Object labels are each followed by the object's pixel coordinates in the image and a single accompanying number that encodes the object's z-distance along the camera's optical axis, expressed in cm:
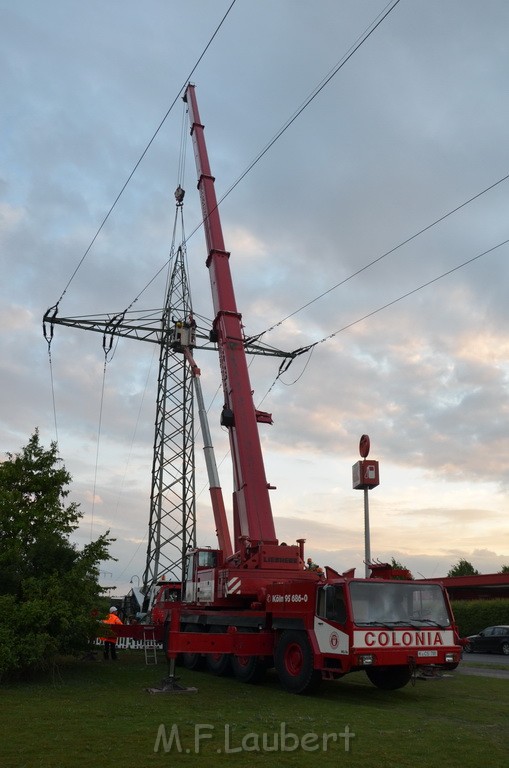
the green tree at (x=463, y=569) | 6925
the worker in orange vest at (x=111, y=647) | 1847
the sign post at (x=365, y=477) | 1677
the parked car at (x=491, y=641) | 2655
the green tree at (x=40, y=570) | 1257
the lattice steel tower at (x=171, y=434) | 2880
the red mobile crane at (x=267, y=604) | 1170
